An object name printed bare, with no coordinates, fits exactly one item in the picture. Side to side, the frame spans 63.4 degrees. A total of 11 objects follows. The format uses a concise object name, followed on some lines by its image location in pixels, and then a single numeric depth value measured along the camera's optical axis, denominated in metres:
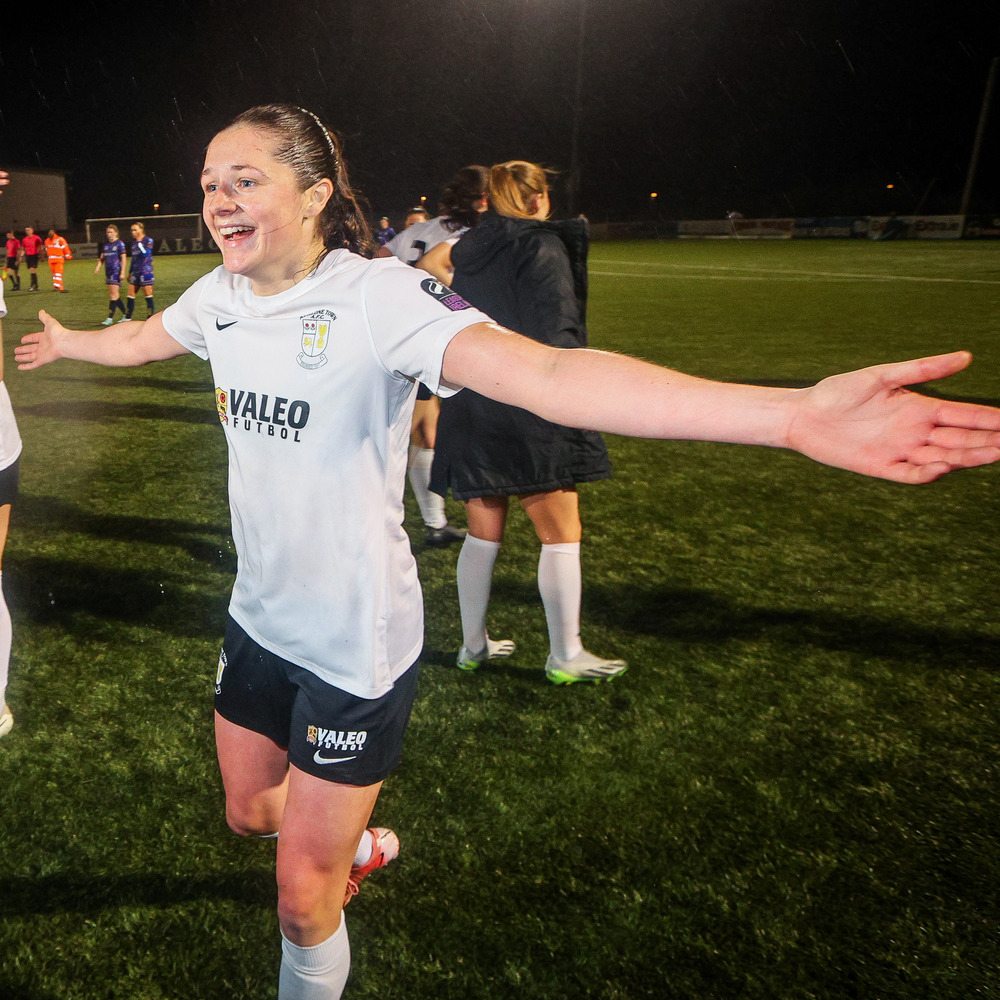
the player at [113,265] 15.35
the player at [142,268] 15.09
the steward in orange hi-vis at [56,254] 21.02
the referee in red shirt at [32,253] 23.23
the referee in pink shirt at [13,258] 25.97
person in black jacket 3.00
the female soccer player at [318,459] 1.52
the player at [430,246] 4.01
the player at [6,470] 2.74
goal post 44.93
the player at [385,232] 15.82
